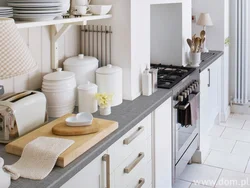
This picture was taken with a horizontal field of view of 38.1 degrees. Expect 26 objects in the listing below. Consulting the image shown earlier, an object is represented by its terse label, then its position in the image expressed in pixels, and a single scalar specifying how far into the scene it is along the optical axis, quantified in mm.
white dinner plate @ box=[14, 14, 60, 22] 1648
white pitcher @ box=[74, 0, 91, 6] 2080
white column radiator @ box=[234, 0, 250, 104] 4465
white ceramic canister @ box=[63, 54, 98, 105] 2193
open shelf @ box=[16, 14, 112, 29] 1583
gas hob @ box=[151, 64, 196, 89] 2631
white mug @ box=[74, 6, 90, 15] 2014
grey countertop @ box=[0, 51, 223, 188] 1332
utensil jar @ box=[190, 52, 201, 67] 3221
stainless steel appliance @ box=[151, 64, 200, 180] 2652
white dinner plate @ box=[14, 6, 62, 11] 1631
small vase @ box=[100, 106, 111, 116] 2025
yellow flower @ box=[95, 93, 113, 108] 1995
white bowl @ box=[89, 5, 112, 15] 2102
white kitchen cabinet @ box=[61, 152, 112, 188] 1513
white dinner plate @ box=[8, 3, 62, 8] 1626
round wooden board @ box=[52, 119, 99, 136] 1652
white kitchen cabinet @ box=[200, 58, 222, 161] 3346
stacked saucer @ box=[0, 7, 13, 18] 1548
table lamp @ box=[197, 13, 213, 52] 3996
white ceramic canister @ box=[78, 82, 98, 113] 2035
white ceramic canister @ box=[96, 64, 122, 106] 2164
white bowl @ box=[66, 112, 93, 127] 1709
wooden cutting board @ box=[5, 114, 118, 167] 1464
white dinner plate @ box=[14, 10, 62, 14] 1632
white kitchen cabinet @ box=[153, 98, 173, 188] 2357
